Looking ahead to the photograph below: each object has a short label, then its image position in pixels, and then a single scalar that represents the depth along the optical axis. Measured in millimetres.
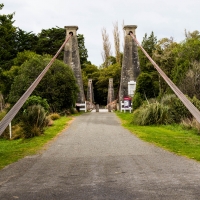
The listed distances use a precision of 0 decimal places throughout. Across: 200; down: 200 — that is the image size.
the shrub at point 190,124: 15824
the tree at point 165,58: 39553
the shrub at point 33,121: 13927
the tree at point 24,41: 47241
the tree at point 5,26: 21830
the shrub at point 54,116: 22322
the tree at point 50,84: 25623
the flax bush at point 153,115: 17484
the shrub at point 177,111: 18641
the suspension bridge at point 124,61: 34812
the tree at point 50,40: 48750
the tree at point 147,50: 44375
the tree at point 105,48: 69062
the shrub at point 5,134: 17534
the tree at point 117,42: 62819
